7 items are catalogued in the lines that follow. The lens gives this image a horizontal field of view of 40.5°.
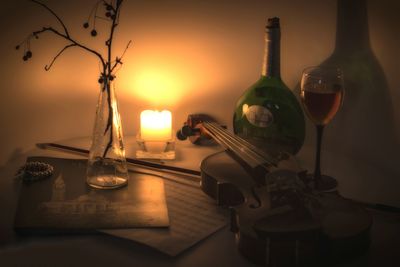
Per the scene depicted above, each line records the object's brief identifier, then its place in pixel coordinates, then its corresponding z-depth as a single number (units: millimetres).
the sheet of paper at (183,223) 894
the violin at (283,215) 801
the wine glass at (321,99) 1115
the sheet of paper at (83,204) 940
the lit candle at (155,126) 1370
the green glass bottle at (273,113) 1239
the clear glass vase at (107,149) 1137
